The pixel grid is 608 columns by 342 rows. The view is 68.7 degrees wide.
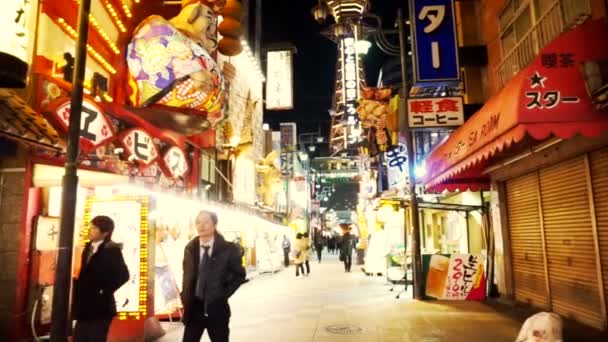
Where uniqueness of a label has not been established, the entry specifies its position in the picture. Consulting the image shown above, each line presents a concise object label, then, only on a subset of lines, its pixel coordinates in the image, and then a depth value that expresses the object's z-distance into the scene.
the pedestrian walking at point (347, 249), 24.44
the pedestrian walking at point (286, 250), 28.68
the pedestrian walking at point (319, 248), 32.91
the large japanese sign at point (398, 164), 17.33
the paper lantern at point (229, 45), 12.01
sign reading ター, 11.65
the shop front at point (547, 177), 5.98
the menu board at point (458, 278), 12.82
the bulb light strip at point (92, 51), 8.65
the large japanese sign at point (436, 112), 12.09
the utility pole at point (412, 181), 13.15
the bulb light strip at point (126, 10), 11.53
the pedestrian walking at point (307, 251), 21.27
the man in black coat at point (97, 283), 5.02
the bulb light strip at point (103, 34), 9.92
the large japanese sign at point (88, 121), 7.02
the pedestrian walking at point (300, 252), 21.00
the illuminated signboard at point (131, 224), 8.30
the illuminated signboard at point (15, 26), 6.11
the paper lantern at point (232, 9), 11.80
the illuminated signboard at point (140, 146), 8.71
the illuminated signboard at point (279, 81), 25.19
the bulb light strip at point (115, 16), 10.80
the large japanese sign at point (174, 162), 10.78
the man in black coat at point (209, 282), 5.20
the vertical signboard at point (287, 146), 38.66
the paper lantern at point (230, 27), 11.91
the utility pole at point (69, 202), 5.11
